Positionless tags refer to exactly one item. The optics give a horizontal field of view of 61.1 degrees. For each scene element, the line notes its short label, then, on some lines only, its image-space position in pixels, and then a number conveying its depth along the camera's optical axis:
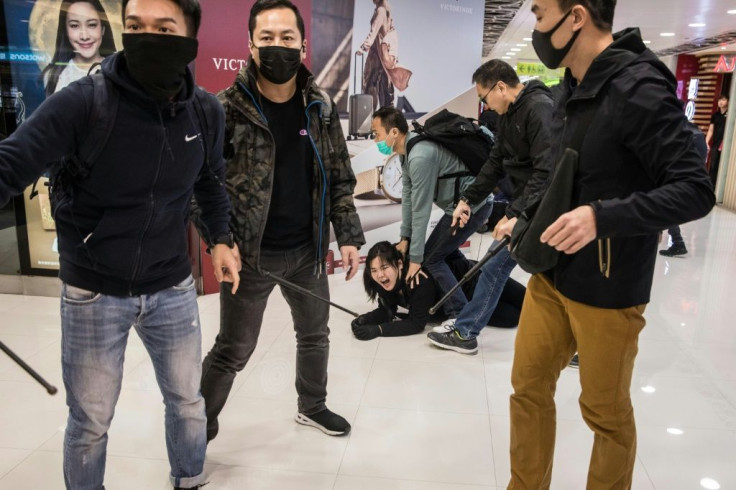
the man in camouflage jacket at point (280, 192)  2.09
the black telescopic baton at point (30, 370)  1.53
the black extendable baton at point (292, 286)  2.21
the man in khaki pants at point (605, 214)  1.41
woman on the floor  3.74
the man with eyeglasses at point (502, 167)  2.92
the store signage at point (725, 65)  10.85
